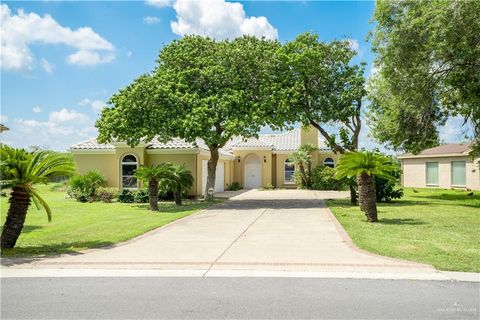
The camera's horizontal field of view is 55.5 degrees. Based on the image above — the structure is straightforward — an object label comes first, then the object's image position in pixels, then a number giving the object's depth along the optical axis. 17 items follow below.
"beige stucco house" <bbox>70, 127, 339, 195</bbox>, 26.81
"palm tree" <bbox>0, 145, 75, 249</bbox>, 10.10
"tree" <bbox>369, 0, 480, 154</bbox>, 15.67
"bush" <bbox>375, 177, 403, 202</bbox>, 23.77
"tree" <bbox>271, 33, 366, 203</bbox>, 21.53
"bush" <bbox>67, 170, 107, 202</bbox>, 25.23
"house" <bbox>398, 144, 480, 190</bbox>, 34.50
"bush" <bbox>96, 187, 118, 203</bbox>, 25.06
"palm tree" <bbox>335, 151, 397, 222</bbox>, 14.92
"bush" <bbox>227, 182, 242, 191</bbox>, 36.22
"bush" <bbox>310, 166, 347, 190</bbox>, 33.89
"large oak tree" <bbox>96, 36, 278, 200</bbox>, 20.81
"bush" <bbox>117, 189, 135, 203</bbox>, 24.77
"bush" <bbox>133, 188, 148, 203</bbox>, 24.48
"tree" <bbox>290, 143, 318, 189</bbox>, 35.88
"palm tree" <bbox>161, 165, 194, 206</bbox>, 21.52
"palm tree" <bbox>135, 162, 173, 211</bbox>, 19.61
